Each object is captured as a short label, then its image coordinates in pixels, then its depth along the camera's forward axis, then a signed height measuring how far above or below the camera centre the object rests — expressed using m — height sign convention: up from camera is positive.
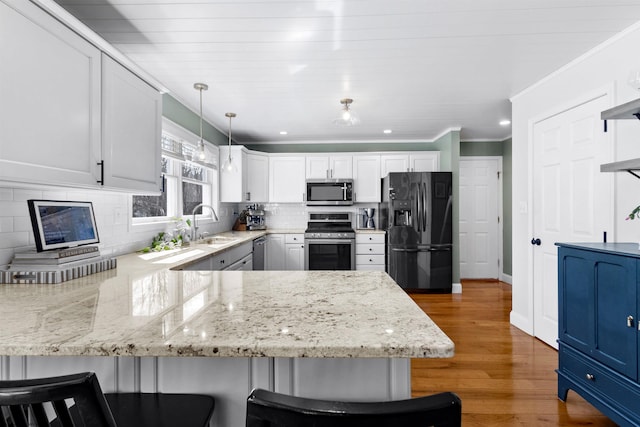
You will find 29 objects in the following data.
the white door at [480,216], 5.46 -0.02
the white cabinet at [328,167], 5.32 +0.77
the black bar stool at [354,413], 0.50 -0.30
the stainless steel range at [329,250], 4.93 -0.52
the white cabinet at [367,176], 5.30 +0.63
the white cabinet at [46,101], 1.19 +0.47
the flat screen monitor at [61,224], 1.53 -0.04
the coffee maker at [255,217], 5.39 -0.03
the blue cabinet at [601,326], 1.64 -0.62
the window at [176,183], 3.08 +0.38
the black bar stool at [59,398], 0.56 -0.31
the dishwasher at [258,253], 4.37 -0.51
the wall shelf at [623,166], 1.76 +0.27
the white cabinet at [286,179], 5.34 +0.58
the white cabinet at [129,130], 1.68 +0.48
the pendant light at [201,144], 2.78 +0.59
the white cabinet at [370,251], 4.98 -0.54
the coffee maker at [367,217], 5.48 -0.03
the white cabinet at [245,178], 4.80 +0.56
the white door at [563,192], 2.46 +0.19
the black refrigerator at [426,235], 4.67 -0.28
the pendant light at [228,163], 3.77 +0.61
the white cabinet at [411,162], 5.26 +0.84
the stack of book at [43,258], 1.53 -0.19
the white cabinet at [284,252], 5.02 -0.55
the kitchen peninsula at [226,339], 0.78 -0.30
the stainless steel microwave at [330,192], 5.22 +0.37
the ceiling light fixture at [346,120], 3.25 +0.94
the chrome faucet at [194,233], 3.64 -0.19
